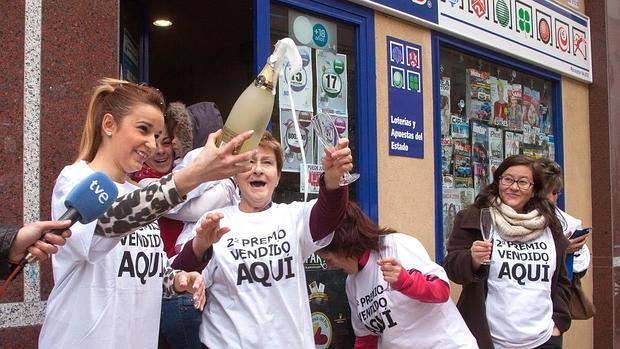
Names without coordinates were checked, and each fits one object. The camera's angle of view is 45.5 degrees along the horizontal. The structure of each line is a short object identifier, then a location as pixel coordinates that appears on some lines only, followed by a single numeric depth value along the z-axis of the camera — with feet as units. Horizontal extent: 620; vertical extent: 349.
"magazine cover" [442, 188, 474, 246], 20.39
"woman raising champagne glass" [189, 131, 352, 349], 10.09
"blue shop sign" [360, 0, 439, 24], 18.24
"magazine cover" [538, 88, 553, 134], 25.03
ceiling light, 25.90
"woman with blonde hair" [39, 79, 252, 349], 8.14
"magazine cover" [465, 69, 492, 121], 21.85
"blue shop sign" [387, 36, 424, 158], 18.35
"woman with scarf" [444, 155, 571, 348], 14.28
